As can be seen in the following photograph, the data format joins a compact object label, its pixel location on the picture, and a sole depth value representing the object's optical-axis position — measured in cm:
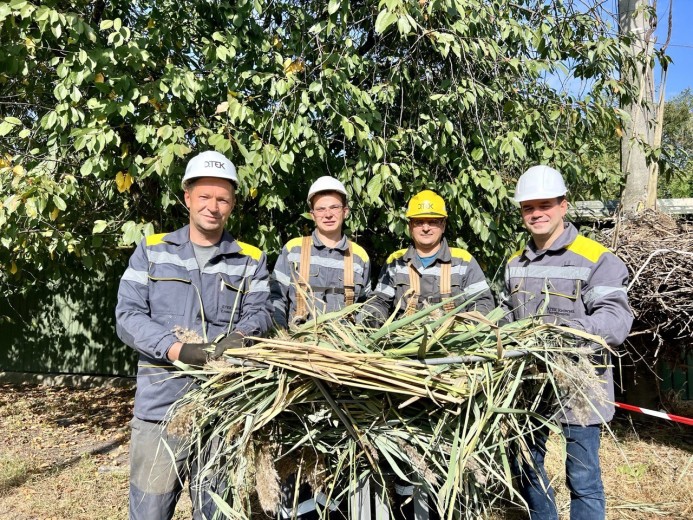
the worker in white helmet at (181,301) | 238
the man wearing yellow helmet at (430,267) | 318
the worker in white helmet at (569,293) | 242
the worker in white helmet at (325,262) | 312
